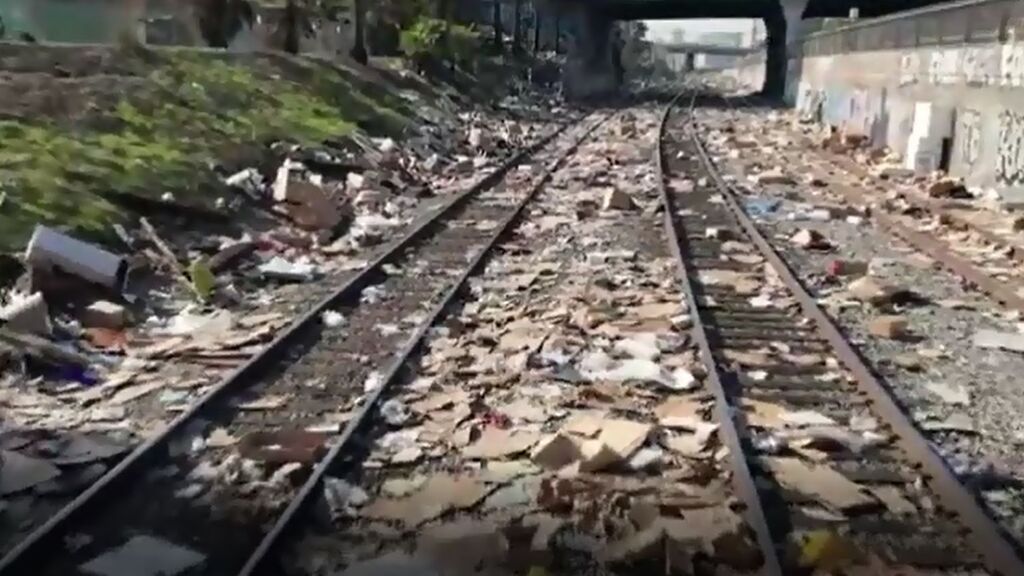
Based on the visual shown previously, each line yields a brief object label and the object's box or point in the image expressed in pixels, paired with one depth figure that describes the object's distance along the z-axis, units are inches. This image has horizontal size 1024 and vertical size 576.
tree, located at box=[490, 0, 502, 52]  2108.8
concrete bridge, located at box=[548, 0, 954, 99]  2482.8
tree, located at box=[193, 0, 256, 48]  1142.3
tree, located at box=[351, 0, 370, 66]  1299.2
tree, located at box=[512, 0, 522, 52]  2294.3
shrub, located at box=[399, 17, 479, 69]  1461.6
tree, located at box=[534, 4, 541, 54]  2598.4
